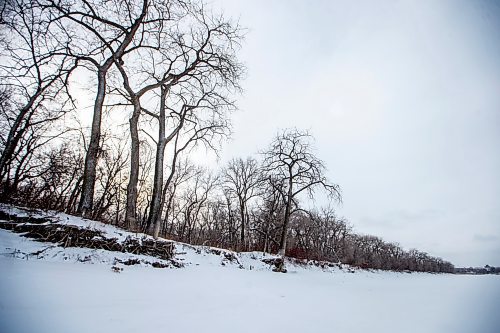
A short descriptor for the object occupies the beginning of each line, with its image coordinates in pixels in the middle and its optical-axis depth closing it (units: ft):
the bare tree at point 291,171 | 64.23
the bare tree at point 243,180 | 101.94
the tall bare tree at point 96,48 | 26.50
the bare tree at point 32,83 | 23.37
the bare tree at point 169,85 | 33.35
